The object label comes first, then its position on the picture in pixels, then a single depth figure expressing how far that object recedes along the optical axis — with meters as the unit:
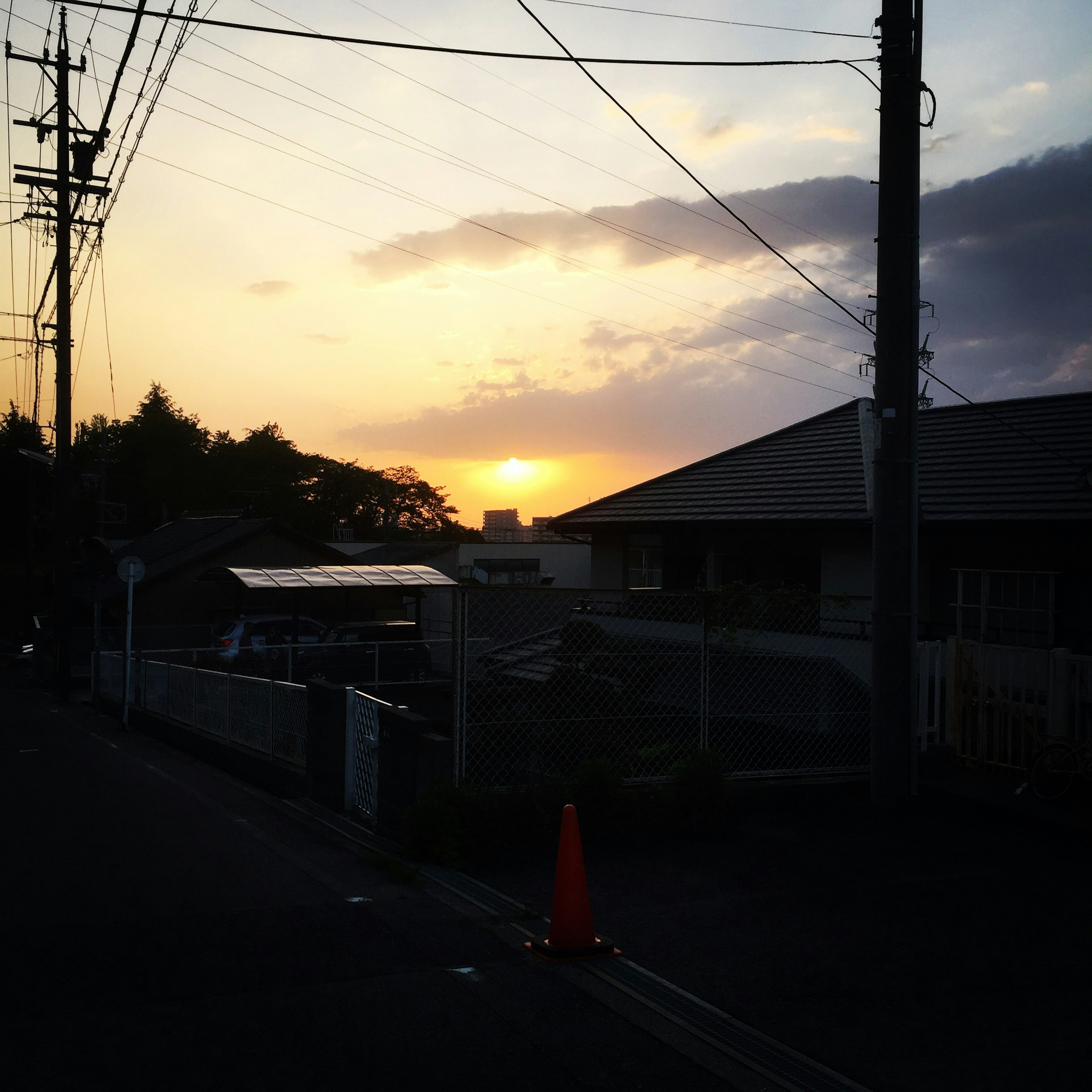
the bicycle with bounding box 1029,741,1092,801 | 9.20
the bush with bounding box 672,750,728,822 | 8.41
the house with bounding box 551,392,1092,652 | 13.77
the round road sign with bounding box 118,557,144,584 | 18.12
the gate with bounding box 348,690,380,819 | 8.84
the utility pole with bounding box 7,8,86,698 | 23.05
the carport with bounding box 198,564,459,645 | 23.94
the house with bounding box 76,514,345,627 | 33.94
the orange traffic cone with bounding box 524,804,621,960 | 5.50
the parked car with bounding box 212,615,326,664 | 25.06
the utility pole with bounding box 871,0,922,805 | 9.23
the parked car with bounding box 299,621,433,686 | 20.47
